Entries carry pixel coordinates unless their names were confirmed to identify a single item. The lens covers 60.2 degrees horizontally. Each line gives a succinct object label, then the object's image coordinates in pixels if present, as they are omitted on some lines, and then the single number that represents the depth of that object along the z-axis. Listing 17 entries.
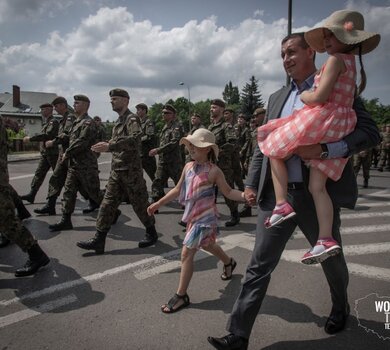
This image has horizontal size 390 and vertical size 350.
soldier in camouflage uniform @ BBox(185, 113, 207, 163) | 8.99
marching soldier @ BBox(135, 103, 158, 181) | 8.39
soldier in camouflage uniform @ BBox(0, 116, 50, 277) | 3.57
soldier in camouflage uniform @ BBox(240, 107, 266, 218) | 6.62
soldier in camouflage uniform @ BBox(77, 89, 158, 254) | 4.53
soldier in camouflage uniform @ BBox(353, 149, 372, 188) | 10.40
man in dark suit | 2.25
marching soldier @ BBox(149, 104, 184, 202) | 7.07
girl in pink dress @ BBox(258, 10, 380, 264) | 2.00
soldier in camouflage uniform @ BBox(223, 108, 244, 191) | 7.30
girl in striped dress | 3.03
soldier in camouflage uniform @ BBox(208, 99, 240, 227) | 6.33
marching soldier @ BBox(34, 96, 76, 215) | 6.42
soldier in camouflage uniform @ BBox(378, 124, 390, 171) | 14.56
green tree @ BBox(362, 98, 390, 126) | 55.96
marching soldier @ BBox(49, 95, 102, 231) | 5.54
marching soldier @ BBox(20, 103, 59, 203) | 7.37
